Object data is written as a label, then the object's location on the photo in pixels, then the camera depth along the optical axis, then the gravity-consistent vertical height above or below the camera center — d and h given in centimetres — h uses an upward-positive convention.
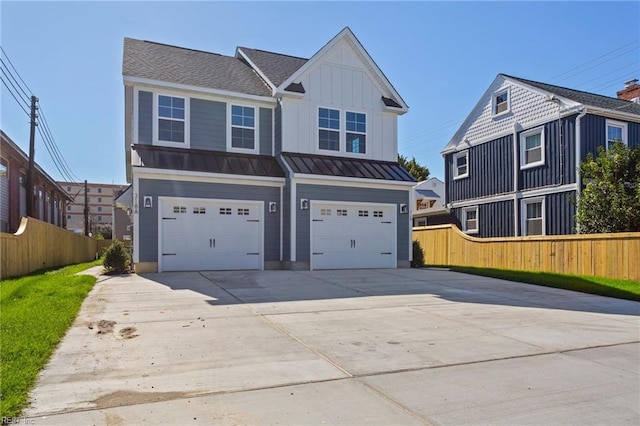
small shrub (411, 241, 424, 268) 1720 -108
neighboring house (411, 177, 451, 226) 2450 +172
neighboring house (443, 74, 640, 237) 1773 +322
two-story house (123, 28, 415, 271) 1386 +207
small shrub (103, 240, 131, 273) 1344 -90
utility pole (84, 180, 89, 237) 3979 +89
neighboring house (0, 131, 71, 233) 2070 +212
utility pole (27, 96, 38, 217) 2063 +330
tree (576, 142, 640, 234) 1391 +103
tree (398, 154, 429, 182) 4428 +556
